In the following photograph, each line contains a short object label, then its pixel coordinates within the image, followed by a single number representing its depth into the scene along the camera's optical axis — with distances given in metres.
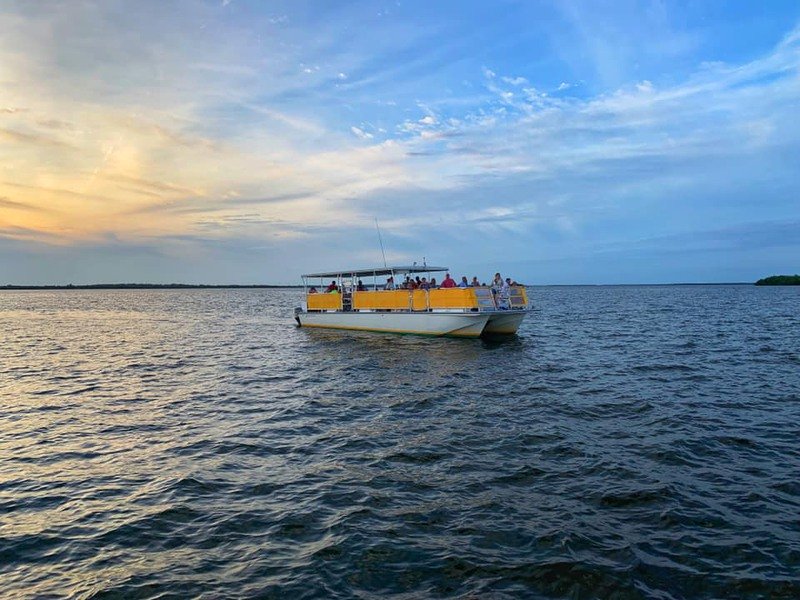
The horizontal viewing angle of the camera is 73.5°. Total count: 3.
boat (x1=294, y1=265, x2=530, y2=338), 27.09
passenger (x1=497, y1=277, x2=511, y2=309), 27.95
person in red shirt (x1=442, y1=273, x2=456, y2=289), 28.94
